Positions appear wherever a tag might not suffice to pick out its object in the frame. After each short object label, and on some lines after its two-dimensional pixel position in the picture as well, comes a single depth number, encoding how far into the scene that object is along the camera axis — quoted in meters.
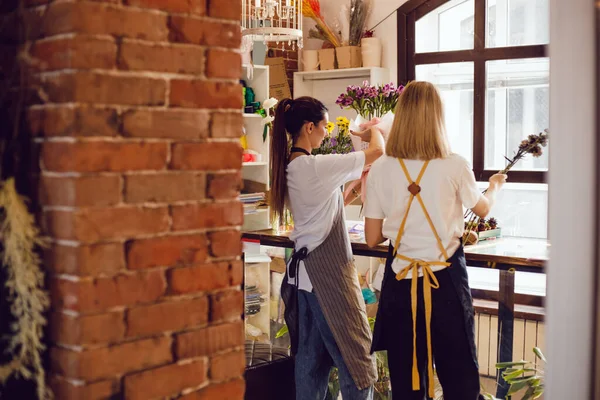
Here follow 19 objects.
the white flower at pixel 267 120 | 5.24
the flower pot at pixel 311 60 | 6.28
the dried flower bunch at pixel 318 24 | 6.16
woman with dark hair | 2.83
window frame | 5.45
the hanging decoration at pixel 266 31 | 4.36
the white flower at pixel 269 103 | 5.29
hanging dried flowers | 1.31
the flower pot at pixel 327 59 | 6.14
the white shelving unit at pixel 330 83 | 6.20
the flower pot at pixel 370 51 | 5.93
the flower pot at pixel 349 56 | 6.02
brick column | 1.32
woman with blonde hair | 2.50
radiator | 2.95
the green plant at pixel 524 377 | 2.94
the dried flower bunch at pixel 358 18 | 6.11
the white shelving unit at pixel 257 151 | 5.52
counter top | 2.87
